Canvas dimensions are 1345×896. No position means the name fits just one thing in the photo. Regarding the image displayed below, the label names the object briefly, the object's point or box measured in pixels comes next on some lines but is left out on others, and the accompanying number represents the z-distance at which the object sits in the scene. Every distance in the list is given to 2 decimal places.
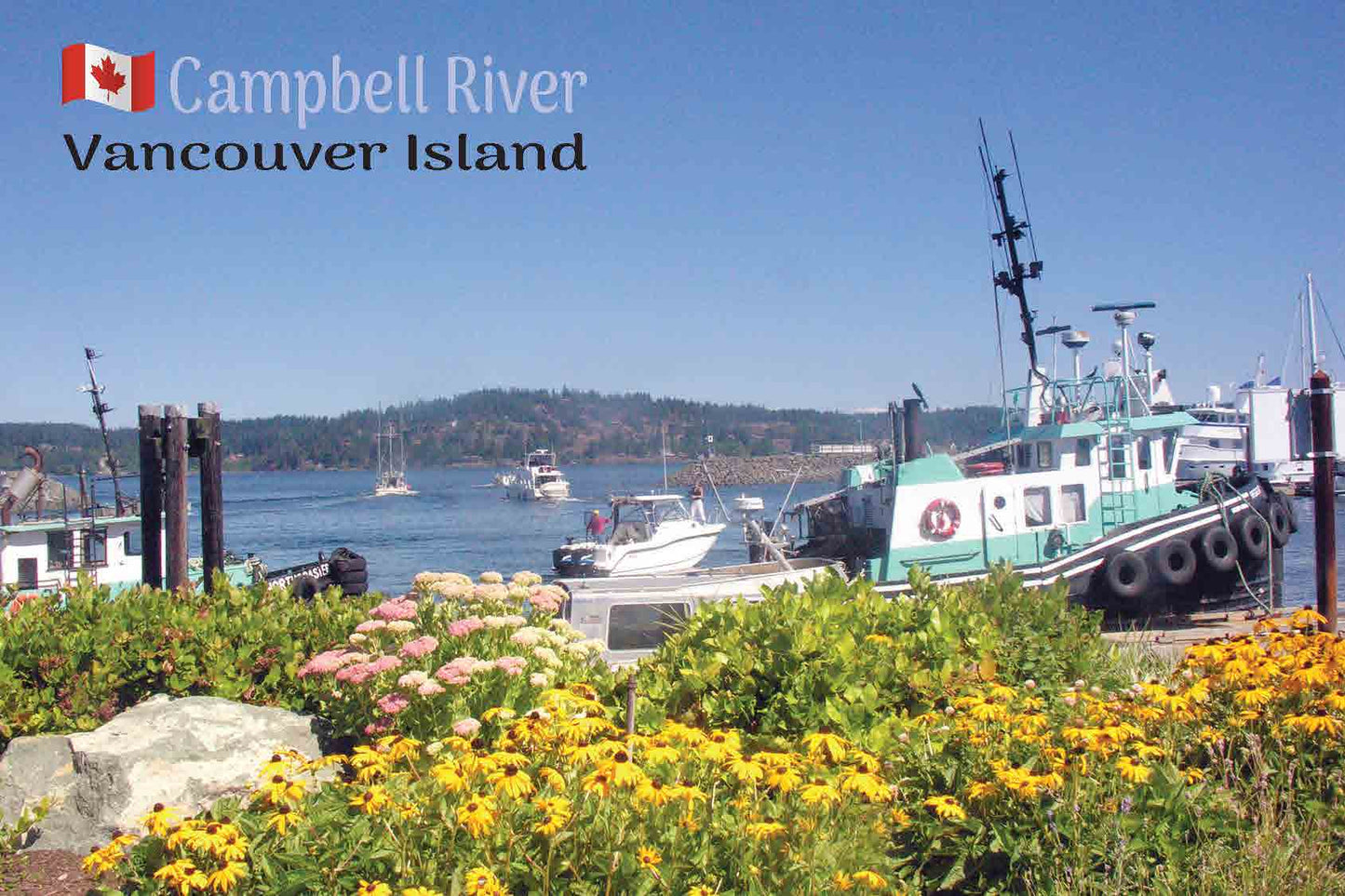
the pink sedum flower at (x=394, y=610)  7.61
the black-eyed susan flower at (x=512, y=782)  3.76
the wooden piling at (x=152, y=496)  12.05
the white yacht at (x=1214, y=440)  60.34
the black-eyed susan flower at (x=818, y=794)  3.88
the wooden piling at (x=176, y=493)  11.81
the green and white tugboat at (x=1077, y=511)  20.53
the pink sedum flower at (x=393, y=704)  6.30
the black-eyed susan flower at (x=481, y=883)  3.49
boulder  6.40
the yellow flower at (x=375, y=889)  3.52
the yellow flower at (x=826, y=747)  4.37
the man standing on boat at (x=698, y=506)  39.62
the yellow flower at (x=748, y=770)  4.08
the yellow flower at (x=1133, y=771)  4.32
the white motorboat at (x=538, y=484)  115.50
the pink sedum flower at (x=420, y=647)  6.68
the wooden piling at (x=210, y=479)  12.31
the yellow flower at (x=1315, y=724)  4.88
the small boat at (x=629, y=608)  13.24
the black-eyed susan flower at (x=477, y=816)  3.64
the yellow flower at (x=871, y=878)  3.74
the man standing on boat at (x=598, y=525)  39.22
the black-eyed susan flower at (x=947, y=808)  4.33
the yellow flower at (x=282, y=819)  3.95
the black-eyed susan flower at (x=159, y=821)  3.84
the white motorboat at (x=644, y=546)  34.25
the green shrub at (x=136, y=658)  7.73
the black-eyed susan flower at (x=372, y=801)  3.93
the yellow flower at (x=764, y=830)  3.86
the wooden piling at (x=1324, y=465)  10.50
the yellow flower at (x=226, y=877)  3.65
